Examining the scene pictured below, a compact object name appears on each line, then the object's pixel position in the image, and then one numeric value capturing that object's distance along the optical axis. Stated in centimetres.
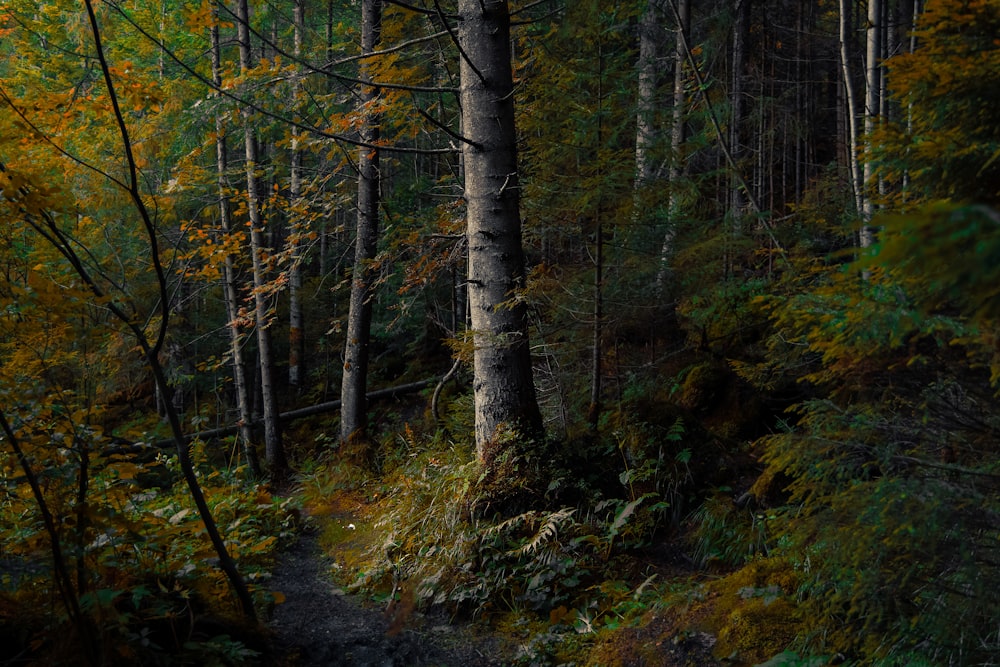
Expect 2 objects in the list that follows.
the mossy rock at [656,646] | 349
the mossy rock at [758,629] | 331
